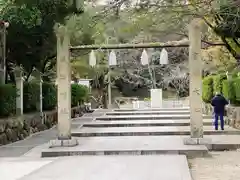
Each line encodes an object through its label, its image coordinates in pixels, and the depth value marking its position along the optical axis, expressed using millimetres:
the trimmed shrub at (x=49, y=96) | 21377
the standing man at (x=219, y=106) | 16703
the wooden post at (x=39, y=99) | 19969
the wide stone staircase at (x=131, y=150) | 8906
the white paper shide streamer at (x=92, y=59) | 15336
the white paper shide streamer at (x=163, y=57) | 14633
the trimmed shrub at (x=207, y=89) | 24767
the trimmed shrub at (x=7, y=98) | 14908
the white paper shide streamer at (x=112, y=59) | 15977
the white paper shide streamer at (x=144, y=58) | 15703
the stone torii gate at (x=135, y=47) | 12828
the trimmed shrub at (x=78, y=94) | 27047
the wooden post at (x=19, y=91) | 16984
